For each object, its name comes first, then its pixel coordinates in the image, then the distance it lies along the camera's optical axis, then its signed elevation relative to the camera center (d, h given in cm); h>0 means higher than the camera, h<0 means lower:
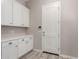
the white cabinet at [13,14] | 158 +59
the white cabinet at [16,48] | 140 -68
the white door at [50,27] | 228 +8
